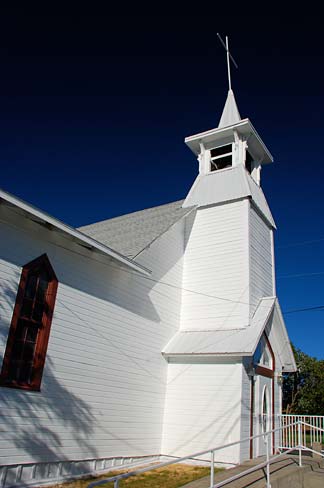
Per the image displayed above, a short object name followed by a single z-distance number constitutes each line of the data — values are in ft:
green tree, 122.83
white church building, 32.37
